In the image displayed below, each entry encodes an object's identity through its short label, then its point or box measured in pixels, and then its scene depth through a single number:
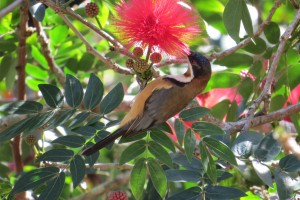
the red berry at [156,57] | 4.19
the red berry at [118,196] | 4.54
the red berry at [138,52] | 4.21
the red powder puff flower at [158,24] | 4.20
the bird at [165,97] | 4.24
